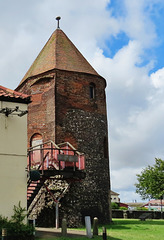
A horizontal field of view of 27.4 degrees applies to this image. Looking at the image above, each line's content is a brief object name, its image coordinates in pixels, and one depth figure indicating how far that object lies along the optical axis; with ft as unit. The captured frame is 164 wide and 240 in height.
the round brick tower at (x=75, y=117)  76.18
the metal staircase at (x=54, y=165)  57.88
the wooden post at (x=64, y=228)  51.34
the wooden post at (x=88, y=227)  50.03
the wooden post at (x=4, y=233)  37.56
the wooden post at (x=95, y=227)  52.70
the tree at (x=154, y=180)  132.36
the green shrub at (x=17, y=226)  42.63
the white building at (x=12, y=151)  45.44
